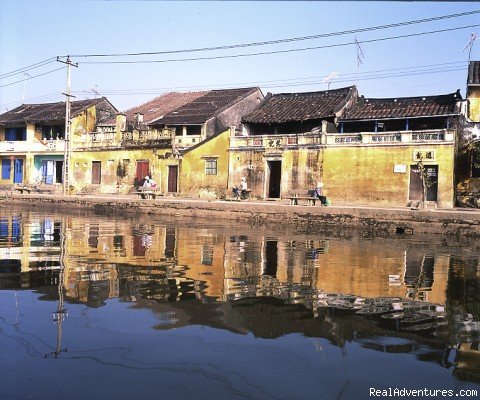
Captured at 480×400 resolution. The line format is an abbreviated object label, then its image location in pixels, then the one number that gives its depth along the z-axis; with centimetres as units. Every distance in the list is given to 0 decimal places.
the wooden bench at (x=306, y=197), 1883
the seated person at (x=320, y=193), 1805
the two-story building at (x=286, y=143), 2255
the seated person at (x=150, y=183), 2441
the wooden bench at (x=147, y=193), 2222
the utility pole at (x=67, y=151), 2536
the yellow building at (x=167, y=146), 2614
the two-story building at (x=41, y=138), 3353
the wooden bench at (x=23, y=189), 2752
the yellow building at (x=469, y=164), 1958
